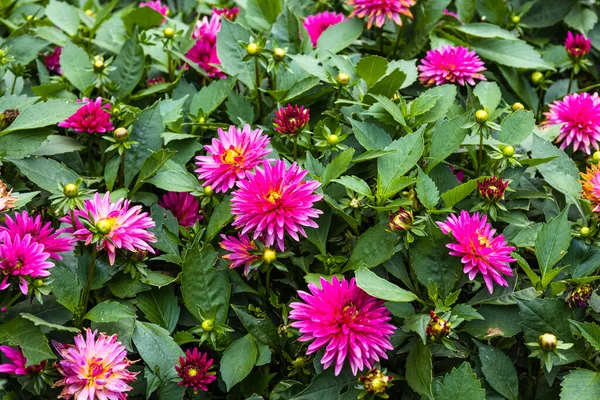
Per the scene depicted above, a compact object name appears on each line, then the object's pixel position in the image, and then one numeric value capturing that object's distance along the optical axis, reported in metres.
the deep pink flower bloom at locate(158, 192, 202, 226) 1.68
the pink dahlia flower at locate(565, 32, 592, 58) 2.05
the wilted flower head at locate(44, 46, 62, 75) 2.17
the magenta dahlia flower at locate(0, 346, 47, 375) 1.29
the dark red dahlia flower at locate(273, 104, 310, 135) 1.58
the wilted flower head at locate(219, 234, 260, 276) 1.44
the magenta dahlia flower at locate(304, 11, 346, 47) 2.16
